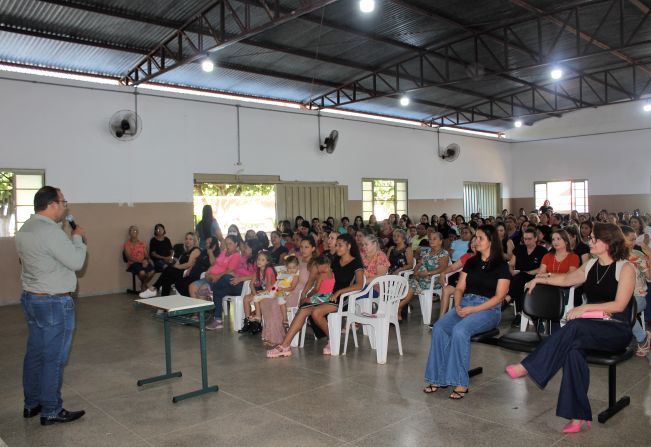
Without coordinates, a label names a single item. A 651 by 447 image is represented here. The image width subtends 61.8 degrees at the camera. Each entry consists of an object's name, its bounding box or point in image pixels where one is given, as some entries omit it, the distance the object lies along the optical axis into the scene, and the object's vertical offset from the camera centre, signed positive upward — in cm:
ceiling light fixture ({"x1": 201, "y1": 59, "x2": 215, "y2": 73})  805 +223
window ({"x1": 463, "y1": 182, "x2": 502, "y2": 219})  1598 +31
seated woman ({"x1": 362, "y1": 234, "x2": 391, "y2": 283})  562 -51
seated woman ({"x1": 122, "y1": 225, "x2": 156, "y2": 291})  907 -73
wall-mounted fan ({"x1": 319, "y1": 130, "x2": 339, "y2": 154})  1190 +152
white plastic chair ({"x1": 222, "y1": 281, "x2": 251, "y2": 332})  609 -108
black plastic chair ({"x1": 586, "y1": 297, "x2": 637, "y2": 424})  325 -93
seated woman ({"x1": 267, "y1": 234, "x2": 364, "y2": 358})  501 -72
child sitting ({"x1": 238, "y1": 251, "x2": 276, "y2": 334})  575 -82
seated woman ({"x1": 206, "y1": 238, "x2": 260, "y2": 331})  630 -78
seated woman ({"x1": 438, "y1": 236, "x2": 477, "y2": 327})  593 -87
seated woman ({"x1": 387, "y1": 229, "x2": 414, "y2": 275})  692 -59
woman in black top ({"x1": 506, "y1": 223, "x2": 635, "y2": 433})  317 -77
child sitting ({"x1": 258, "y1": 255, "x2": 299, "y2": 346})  534 -93
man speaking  335 -48
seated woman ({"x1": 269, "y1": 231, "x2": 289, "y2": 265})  774 -52
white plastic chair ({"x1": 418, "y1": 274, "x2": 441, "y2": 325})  621 -106
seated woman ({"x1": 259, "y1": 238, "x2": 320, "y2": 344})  534 -92
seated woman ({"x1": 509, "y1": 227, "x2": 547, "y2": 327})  593 -64
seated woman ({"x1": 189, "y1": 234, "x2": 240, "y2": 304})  649 -60
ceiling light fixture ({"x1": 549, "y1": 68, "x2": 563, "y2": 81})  928 +230
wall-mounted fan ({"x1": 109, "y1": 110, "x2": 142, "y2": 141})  902 +153
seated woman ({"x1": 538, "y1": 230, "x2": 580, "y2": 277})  526 -50
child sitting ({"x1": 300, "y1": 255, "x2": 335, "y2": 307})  514 -71
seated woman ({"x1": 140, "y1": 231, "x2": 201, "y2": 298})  705 -83
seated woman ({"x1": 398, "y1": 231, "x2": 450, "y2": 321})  636 -65
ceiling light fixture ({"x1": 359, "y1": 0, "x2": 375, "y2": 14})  625 +238
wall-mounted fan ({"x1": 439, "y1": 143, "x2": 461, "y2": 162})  1495 +158
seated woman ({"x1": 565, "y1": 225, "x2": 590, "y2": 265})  588 -45
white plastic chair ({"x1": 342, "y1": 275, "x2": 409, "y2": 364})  470 -94
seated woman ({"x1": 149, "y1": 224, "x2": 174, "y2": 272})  927 -58
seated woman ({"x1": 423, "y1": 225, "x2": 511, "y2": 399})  378 -78
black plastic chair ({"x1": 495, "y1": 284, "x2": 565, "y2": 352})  378 -75
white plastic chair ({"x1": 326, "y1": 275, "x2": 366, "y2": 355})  498 -106
